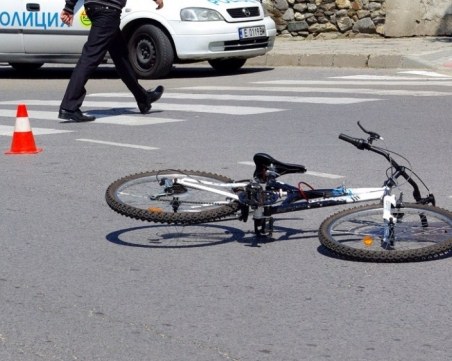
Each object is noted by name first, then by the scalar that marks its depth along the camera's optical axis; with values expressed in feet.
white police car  78.60
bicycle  29.15
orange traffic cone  47.03
